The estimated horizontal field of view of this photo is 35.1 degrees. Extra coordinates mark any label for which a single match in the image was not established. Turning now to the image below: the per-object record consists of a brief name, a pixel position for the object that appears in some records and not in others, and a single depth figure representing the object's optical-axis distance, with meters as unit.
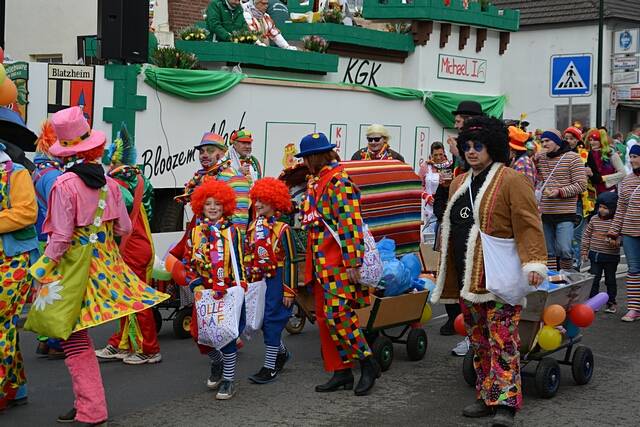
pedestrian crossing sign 15.13
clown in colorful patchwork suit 6.97
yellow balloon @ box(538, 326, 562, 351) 7.06
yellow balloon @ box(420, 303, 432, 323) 8.58
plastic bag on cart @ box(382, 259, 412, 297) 8.03
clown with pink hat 6.01
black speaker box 12.40
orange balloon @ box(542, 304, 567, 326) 7.00
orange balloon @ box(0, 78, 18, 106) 6.78
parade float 12.59
